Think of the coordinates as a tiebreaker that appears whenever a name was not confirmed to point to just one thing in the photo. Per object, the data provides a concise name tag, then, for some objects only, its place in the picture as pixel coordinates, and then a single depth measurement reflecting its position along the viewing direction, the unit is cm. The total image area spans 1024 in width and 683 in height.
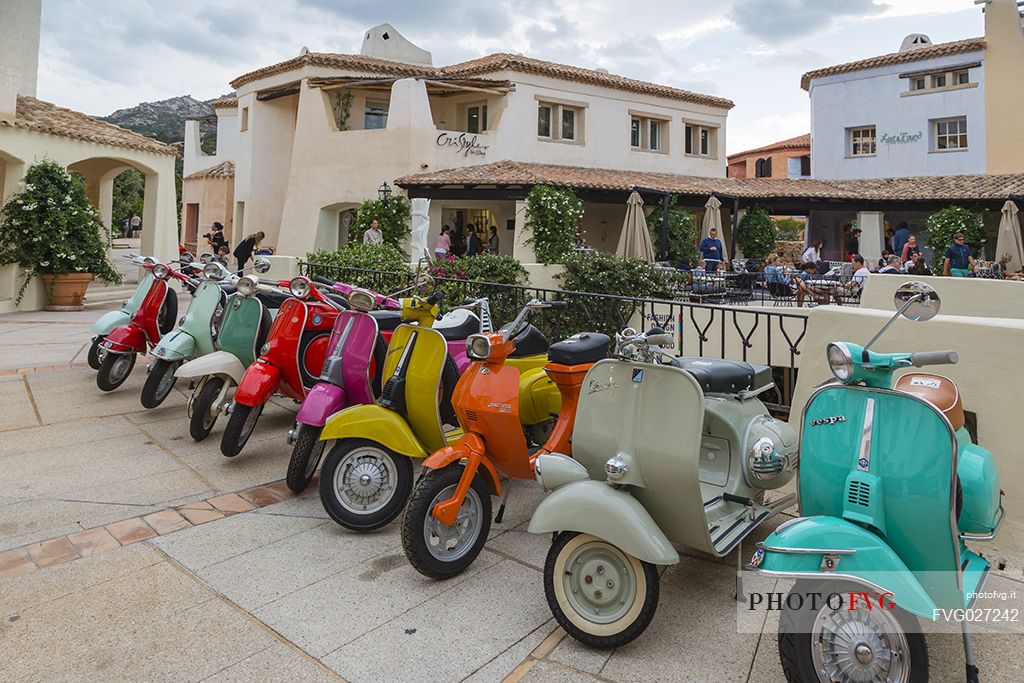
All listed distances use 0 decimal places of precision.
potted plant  1241
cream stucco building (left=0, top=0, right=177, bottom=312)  1281
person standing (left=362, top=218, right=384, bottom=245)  1610
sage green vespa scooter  253
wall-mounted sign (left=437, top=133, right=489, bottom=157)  1914
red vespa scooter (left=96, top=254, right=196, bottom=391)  640
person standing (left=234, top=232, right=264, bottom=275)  1532
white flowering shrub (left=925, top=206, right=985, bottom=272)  1906
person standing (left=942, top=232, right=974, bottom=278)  1369
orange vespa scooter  305
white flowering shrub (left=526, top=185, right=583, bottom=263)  1667
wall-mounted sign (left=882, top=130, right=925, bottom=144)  2391
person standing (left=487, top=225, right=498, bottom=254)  1873
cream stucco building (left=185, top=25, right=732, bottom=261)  1909
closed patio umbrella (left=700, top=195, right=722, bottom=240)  1698
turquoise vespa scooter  207
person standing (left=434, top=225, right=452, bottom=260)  1720
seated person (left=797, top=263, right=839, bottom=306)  1261
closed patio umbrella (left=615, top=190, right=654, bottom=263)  1488
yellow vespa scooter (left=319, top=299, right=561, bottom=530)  356
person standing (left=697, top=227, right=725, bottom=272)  1526
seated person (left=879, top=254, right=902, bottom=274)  1223
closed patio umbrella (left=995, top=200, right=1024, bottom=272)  1504
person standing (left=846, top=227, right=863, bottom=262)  2050
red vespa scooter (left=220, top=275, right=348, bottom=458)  450
